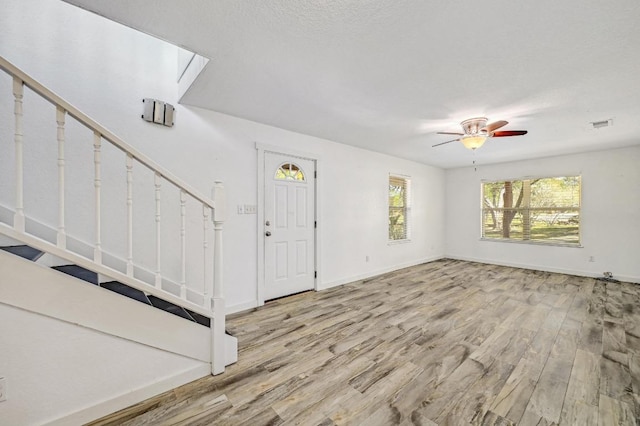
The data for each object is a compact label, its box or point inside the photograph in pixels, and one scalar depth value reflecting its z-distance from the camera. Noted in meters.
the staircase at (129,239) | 1.29
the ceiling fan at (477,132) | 3.07
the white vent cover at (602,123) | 3.17
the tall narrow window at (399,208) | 5.44
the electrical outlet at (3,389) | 1.25
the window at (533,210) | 5.04
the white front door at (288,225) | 3.43
